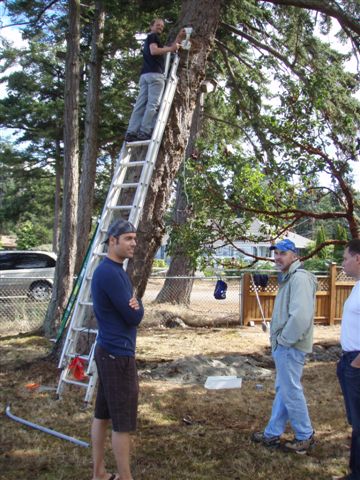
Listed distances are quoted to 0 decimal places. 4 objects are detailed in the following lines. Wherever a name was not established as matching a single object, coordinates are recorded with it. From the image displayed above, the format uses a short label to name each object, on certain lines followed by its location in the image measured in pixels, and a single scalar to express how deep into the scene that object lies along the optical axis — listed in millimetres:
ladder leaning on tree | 5594
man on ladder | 5898
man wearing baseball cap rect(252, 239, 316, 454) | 4258
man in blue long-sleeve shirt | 3283
